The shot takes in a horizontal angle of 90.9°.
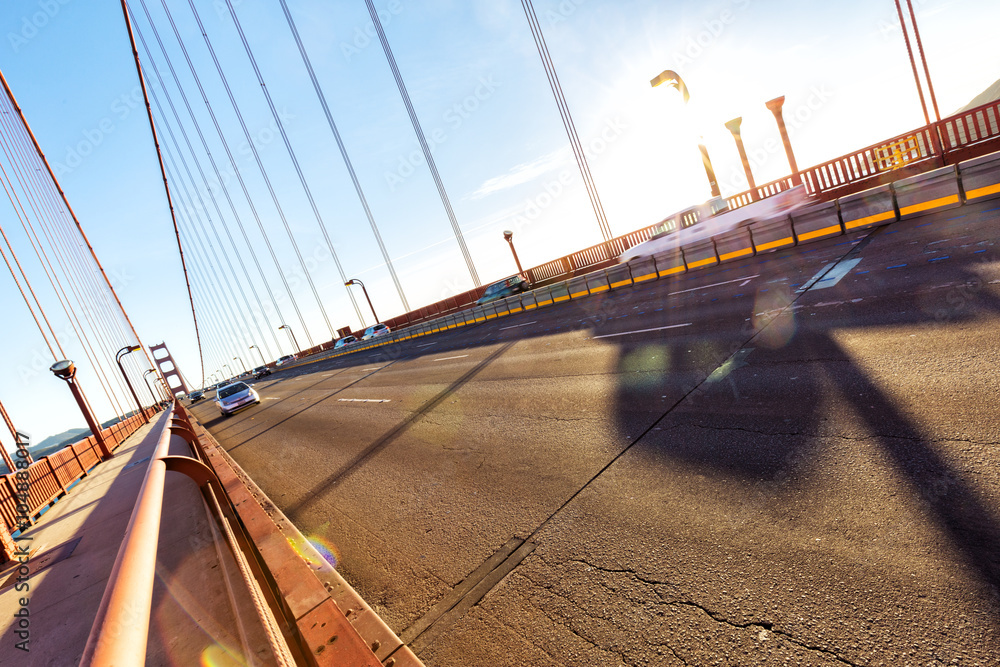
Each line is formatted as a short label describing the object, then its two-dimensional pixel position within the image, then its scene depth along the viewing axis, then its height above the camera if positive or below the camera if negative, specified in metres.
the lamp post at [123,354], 40.30 +5.33
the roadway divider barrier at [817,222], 15.20 -2.12
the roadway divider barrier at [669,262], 19.59 -2.13
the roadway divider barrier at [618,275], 21.47 -2.04
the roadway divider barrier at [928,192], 12.94 -2.14
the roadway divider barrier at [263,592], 1.24 -1.60
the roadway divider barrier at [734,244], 17.62 -2.14
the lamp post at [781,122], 20.83 +1.67
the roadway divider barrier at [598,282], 22.20 -2.05
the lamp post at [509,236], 33.53 +2.03
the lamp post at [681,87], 20.81 +4.58
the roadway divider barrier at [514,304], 27.46 -1.99
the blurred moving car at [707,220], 18.48 -1.29
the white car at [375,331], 46.62 -1.08
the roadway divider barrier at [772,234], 16.33 -2.12
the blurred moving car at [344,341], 60.07 -1.24
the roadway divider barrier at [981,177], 11.98 -2.08
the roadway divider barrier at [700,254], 18.52 -2.13
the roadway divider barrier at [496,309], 28.86 -2.01
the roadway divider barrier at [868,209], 14.16 -2.15
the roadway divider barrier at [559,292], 24.19 -2.00
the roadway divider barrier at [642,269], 20.64 -2.07
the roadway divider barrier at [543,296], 25.27 -2.00
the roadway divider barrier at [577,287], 23.24 -2.02
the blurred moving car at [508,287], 30.08 -1.10
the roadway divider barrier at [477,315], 31.26 -2.06
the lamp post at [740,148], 22.47 +1.33
